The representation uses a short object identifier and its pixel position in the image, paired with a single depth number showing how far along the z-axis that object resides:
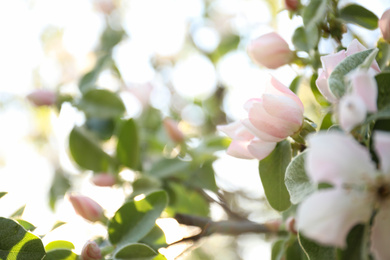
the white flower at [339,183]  0.29
